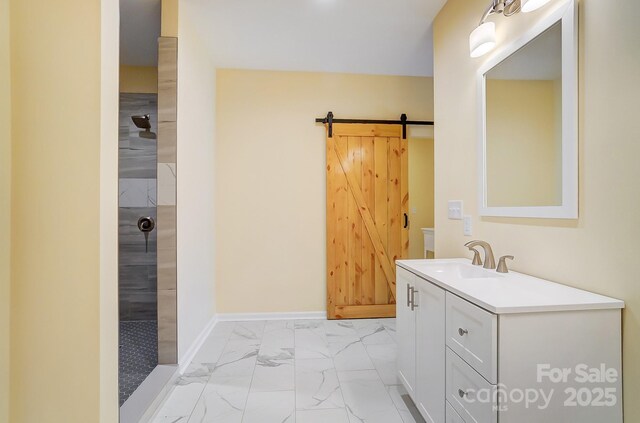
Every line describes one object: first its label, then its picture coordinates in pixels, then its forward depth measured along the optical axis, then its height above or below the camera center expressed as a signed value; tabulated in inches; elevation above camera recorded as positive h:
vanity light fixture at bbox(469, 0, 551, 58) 49.4 +38.5
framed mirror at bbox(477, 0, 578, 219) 44.0 +16.7
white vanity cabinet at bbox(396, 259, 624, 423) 35.4 -19.1
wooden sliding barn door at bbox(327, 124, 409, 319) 120.6 -2.7
